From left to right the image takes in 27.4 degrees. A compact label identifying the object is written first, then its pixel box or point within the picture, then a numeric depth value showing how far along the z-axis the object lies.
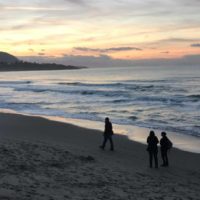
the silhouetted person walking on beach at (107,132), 17.34
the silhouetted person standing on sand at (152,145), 14.45
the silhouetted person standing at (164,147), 14.62
